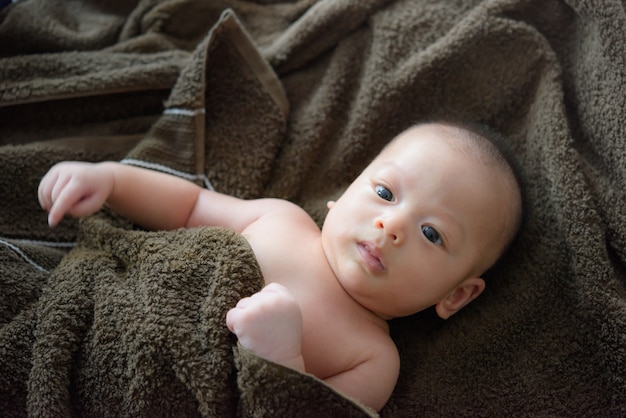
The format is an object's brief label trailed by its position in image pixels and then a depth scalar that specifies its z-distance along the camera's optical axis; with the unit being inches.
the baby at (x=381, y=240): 41.1
